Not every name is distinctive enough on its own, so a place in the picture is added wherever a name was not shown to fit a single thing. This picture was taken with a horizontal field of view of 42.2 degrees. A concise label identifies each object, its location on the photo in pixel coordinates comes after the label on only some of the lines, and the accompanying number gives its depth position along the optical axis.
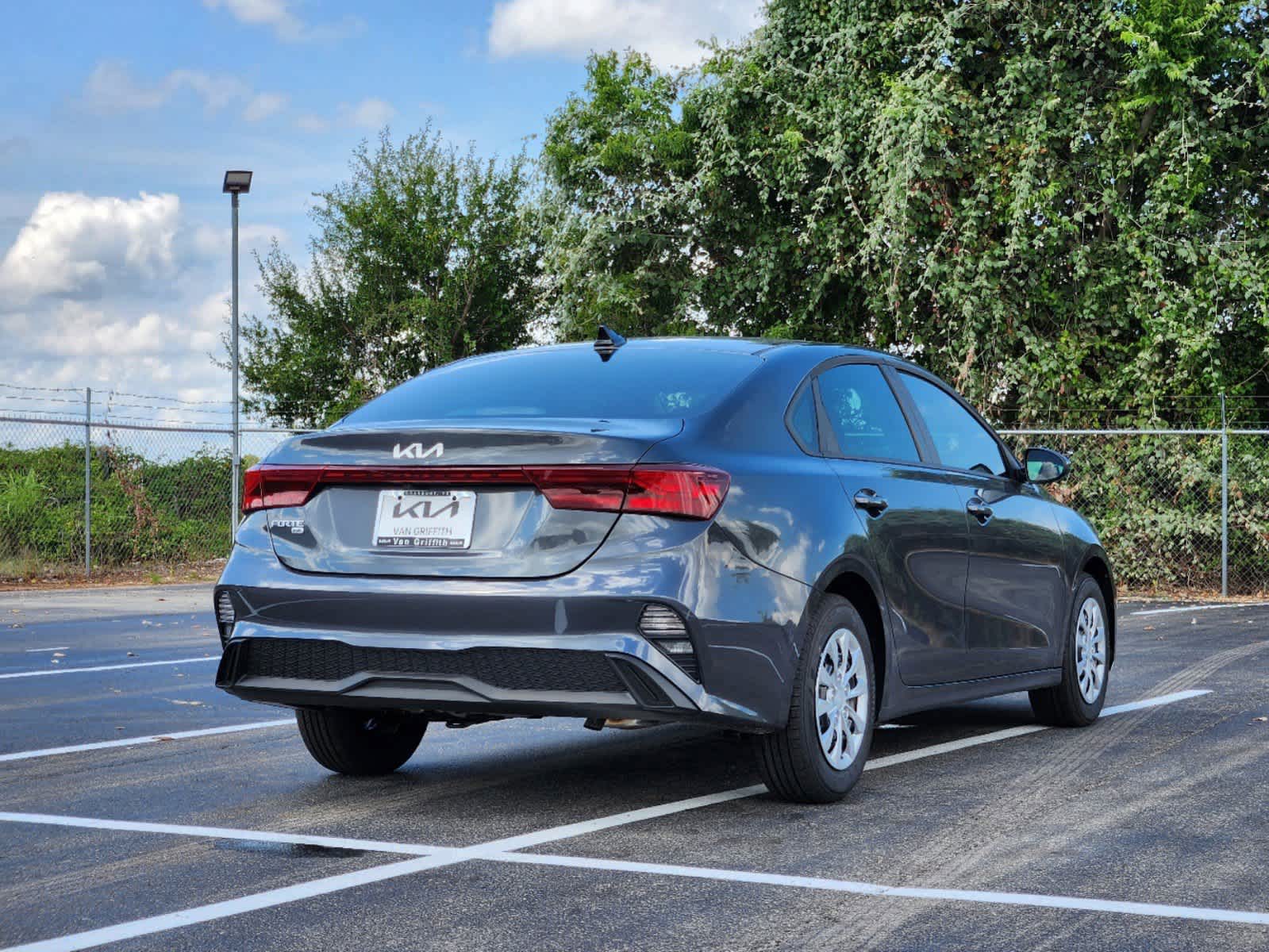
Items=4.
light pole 24.45
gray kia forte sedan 5.01
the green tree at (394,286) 44.19
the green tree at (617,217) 24.72
